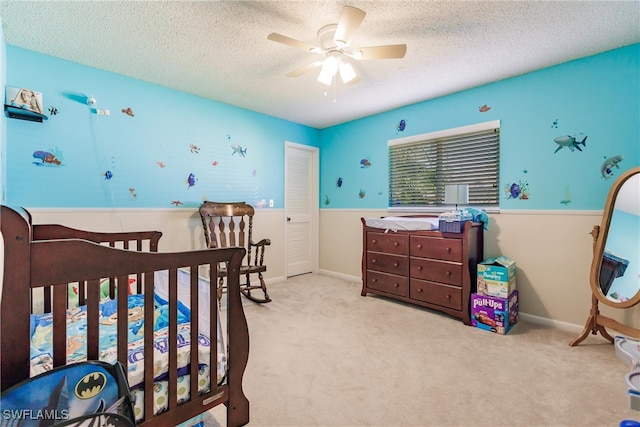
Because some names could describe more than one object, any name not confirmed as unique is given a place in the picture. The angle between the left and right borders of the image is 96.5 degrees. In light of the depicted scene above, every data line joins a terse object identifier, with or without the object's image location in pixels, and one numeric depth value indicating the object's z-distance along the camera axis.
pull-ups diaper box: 2.33
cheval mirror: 2.01
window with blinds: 2.87
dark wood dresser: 2.57
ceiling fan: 1.62
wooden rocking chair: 3.01
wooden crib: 0.77
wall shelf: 2.11
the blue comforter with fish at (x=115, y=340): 0.96
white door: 4.14
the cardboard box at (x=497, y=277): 2.37
